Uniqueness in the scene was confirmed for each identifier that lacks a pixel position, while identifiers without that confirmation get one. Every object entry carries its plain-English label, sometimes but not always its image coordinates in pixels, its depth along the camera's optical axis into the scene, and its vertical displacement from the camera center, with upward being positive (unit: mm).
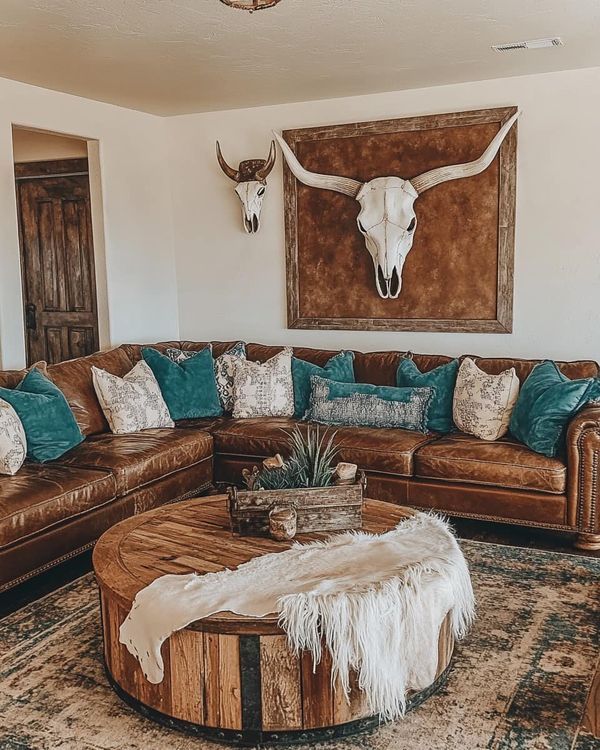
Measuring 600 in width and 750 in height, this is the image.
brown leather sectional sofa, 3721 -1008
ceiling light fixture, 2861 +969
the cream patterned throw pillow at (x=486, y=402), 4594 -721
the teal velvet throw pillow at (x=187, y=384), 5273 -680
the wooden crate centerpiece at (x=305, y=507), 3098 -876
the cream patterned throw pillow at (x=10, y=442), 3900 -767
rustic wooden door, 6941 +195
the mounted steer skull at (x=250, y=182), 5926 +704
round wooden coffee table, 2422 -1231
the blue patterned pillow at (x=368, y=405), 4855 -771
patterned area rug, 2479 -1383
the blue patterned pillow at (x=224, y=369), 5457 -599
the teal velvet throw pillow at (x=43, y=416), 4145 -696
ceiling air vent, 4297 +1232
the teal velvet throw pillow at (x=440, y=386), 4883 -665
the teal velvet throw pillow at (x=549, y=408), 4219 -702
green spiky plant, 3242 -780
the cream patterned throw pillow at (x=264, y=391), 5285 -725
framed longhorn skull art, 5281 +372
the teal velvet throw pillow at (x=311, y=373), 5246 -614
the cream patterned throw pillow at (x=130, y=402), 4848 -729
